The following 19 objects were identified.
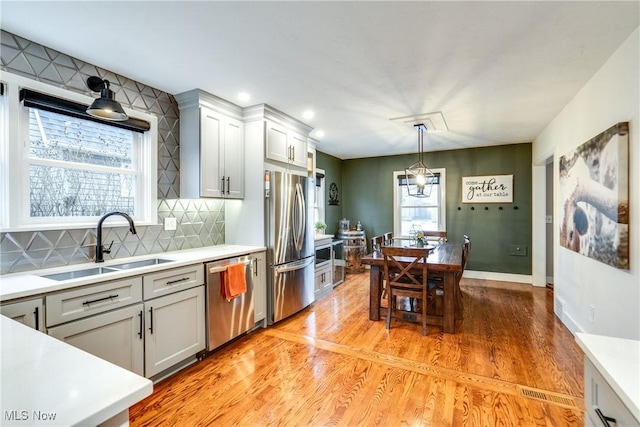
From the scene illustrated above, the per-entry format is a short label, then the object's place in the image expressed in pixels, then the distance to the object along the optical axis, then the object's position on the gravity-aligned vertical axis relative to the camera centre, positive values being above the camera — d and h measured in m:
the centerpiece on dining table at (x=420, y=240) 3.87 -0.37
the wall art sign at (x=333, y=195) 6.19 +0.37
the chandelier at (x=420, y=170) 3.95 +0.57
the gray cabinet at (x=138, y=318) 1.76 -0.71
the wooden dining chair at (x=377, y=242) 3.80 -0.39
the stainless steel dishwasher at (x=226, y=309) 2.62 -0.90
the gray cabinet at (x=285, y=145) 3.42 +0.83
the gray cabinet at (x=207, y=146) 2.91 +0.67
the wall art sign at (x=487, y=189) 5.30 +0.42
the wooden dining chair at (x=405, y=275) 3.03 -0.68
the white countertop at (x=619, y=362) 0.71 -0.42
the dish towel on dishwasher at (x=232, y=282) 2.71 -0.64
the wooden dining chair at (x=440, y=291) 3.36 -0.91
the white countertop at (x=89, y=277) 1.60 -0.40
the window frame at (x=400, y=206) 5.77 +0.13
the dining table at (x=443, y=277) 3.04 -0.71
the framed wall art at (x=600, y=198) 2.07 +0.12
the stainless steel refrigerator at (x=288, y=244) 3.29 -0.36
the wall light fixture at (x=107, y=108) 1.97 +0.69
